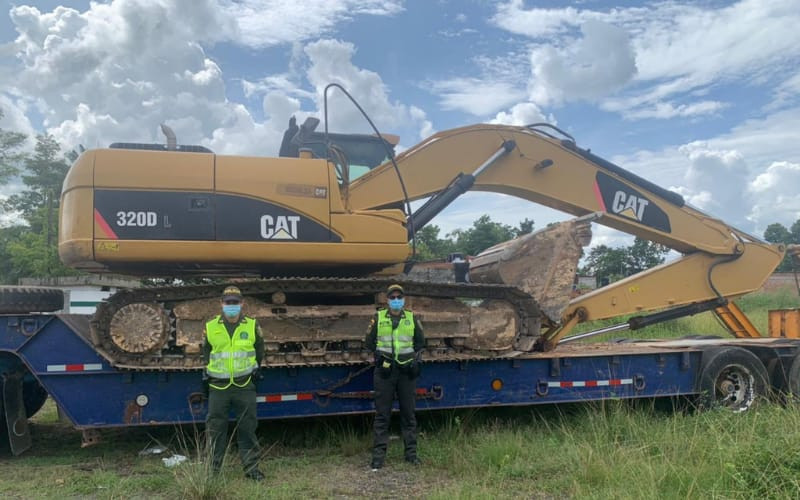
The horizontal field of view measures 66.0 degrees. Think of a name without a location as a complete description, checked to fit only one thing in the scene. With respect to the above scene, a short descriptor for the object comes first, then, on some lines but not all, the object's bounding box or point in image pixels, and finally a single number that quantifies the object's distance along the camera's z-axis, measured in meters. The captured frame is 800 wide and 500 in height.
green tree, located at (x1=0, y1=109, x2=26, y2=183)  31.44
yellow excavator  5.62
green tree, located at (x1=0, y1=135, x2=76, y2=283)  22.47
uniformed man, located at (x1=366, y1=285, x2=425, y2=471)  5.70
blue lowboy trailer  5.73
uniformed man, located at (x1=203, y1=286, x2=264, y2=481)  5.27
